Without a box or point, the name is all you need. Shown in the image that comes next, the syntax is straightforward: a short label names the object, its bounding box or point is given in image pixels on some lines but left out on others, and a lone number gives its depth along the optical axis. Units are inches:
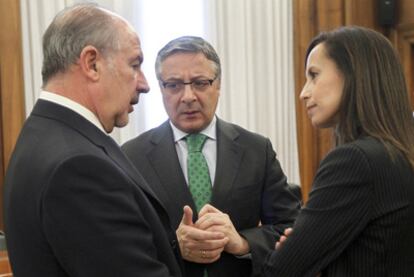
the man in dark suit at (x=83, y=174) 48.5
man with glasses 82.4
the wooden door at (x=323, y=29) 185.8
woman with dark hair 60.2
